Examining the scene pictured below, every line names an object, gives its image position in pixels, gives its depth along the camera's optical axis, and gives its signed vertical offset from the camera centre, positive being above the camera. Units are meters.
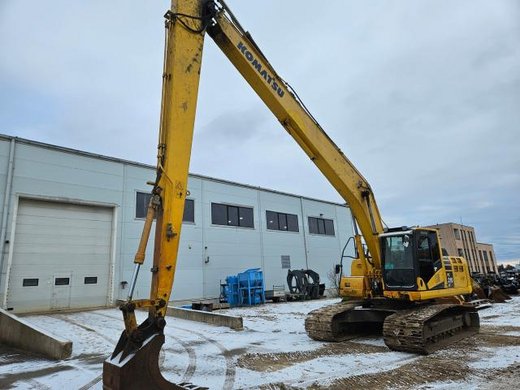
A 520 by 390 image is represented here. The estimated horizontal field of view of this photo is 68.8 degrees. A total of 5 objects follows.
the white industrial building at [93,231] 14.92 +2.84
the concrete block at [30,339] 7.45 -0.85
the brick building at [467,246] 52.34 +4.09
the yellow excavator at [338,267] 4.44 +0.62
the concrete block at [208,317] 11.08 -0.90
